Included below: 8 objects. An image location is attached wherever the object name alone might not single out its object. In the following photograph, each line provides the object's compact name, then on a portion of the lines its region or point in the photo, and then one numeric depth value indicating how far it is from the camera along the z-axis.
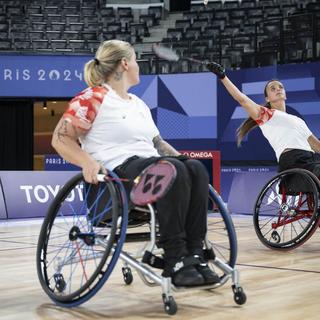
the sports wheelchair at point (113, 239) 1.80
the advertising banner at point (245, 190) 6.60
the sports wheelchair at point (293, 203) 3.39
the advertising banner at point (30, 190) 6.30
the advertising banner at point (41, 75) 10.65
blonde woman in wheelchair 1.80
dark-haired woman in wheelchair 3.64
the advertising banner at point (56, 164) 11.15
